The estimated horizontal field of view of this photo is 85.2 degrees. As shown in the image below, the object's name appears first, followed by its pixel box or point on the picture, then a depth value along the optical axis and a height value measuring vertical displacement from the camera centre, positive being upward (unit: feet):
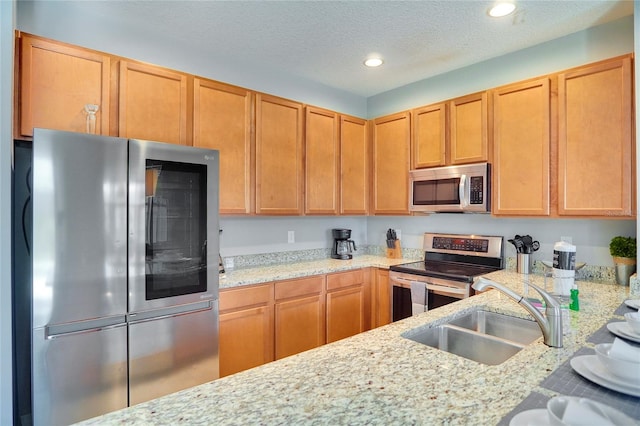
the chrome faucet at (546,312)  3.86 -1.14
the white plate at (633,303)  5.54 -1.47
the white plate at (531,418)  2.39 -1.45
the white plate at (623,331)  4.11 -1.46
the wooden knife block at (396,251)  12.31 -1.36
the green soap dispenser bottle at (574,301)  5.66 -1.45
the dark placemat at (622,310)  5.38 -1.54
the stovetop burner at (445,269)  8.94 -1.59
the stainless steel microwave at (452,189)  9.36 +0.69
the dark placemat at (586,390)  2.80 -1.55
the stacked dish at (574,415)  2.19 -1.30
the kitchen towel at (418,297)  9.36 -2.29
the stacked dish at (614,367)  2.95 -1.41
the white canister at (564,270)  6.41 -1.05
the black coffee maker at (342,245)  12.11 -1.14
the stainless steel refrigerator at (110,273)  5.59 -1.10
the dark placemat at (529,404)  2.60 -1.54
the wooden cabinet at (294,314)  8.16 -2.74
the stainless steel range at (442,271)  8.98 -1.59
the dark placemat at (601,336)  4.19 -1.54
